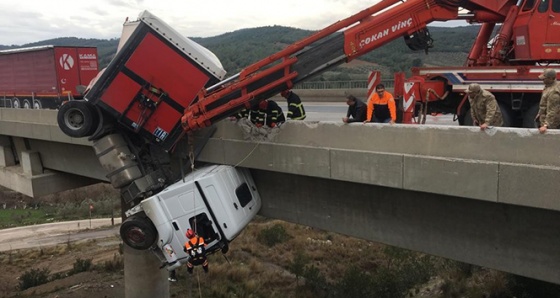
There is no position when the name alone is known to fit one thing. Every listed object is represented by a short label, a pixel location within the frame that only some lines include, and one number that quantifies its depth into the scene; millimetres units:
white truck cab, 6125
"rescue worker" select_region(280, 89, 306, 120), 7848
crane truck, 6484
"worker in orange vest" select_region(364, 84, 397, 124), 7023
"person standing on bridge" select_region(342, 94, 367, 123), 7762
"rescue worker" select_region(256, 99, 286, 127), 6918
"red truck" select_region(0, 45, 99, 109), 24391
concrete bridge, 4371
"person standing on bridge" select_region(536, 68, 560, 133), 4996
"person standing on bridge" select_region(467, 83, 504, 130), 5639
